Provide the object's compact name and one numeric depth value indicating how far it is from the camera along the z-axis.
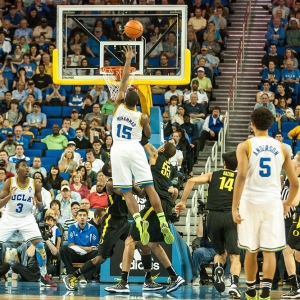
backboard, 14.36
